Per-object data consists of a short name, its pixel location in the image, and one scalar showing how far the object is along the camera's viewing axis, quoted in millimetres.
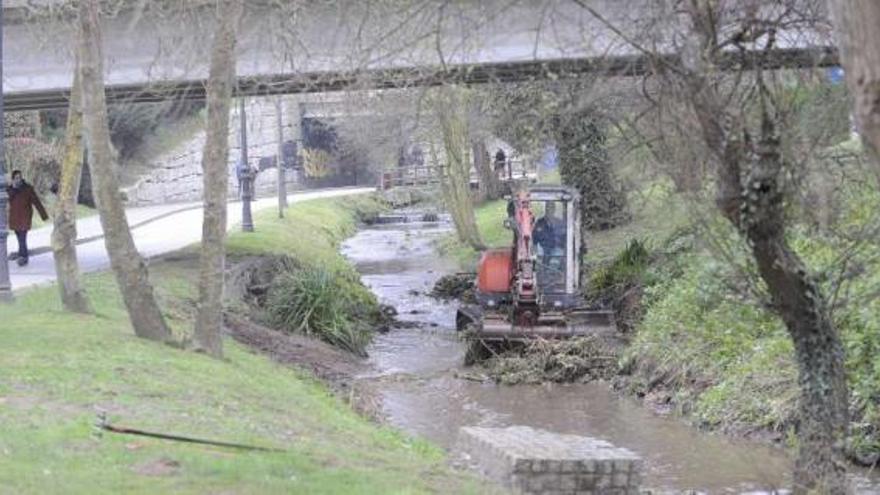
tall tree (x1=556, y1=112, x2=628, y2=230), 35719
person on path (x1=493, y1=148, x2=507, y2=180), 58094
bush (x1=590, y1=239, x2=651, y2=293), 29766
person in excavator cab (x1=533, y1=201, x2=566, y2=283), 26156
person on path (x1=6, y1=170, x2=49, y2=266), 28278
